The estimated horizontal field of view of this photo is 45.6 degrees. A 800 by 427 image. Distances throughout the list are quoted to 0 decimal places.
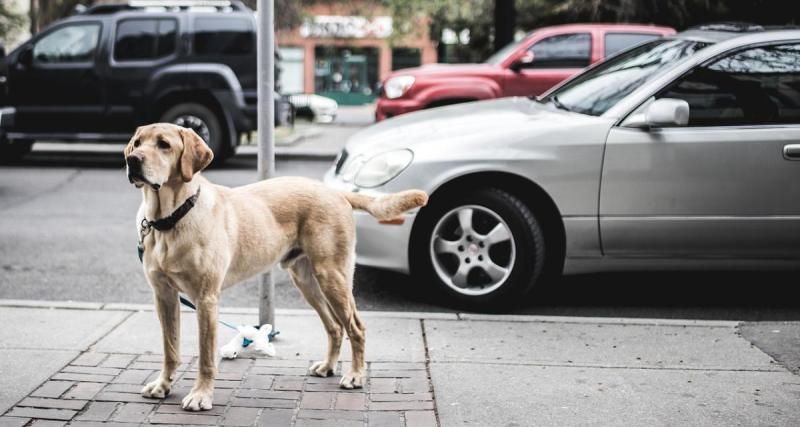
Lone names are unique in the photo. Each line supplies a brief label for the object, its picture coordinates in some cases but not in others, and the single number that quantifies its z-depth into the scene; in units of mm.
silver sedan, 5805
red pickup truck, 12000
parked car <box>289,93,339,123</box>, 26594
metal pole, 4902
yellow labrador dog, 3965
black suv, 13008
